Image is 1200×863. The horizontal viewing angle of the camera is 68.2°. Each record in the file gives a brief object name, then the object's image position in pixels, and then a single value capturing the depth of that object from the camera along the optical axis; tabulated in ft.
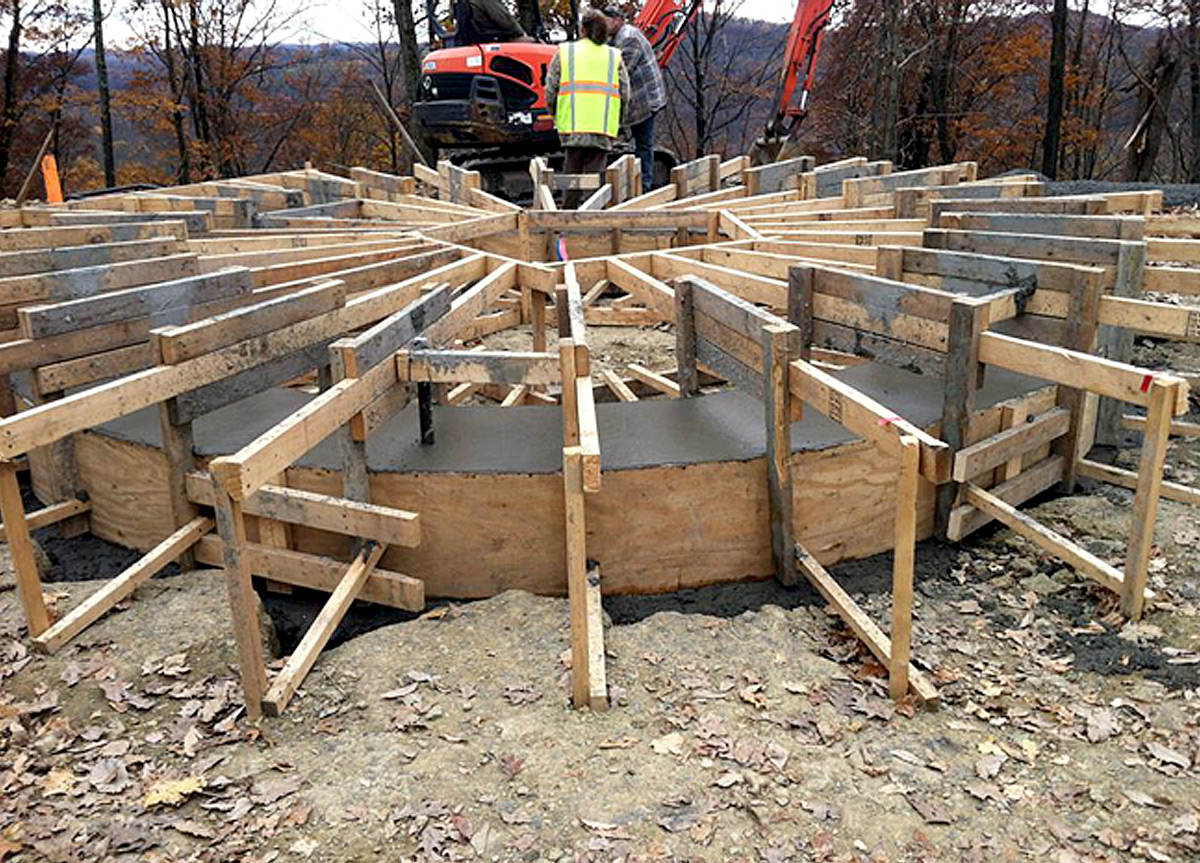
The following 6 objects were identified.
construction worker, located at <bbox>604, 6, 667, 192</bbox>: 38.45
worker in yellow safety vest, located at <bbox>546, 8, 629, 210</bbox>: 33.12
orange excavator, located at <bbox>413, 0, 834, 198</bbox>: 46.24
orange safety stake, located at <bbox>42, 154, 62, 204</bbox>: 41.34
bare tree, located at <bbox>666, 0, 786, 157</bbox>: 88.74
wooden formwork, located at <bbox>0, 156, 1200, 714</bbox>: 12.64
